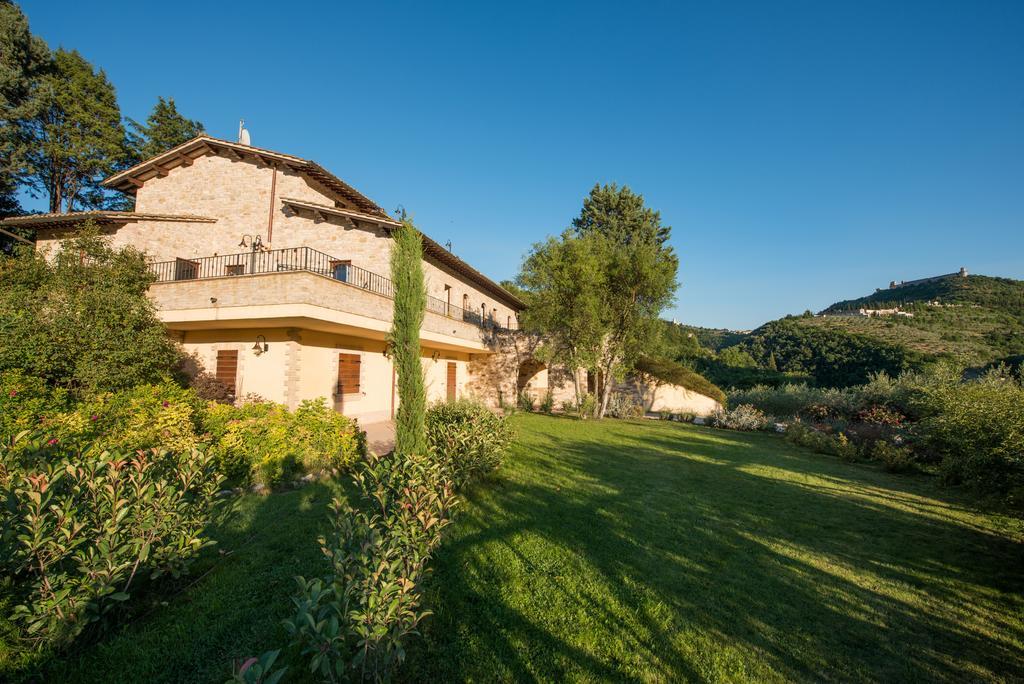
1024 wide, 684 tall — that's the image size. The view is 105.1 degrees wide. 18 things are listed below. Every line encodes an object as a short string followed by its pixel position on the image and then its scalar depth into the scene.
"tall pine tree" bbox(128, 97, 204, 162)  24.41
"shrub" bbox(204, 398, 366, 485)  6.48
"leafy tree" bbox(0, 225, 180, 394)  7.21
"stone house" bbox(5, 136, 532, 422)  9.91
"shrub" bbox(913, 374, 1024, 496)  4.62
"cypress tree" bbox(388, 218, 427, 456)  6.25
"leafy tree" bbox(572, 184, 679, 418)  15.88
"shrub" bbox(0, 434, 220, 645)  2.54
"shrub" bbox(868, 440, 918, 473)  9.55
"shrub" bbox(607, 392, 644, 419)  18.84
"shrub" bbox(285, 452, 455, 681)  1.91
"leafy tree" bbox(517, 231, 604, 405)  15.52
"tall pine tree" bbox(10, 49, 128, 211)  20.64
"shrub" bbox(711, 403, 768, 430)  16.19
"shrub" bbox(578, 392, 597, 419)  17.11
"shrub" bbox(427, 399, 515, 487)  6.30
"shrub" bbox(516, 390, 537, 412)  20.28
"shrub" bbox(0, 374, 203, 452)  5.75
